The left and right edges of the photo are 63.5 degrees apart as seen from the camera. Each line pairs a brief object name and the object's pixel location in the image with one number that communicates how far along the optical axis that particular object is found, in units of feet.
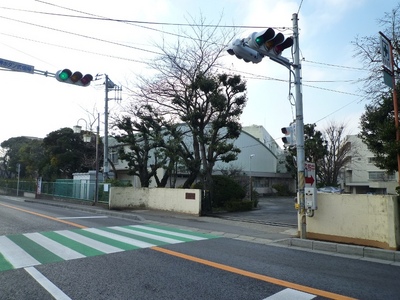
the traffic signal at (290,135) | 32.38
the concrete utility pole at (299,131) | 31.35
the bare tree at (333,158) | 132.87
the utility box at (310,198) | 30.68
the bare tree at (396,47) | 43.42
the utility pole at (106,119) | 72.54
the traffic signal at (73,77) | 34.04
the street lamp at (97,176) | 72.79
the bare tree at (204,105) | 62.03
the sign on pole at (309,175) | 31.12
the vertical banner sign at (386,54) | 29.86
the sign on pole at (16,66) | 30.52
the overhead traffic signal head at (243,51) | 27.74
